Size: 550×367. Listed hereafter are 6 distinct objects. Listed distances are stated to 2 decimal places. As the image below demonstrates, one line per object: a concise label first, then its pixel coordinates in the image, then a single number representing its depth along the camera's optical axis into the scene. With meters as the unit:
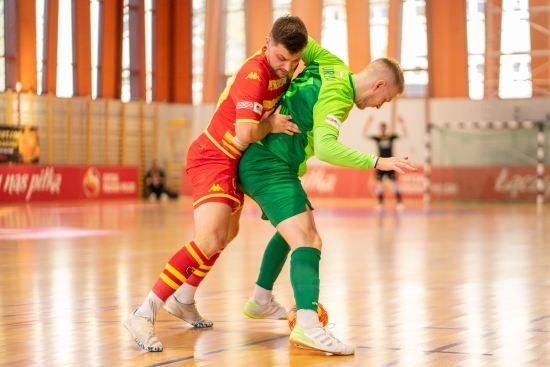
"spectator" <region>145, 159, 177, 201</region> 24.55
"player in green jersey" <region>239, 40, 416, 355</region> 4.07
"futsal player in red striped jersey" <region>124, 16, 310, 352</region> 4.13
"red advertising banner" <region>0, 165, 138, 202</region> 20.94
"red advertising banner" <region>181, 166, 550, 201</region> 22.67
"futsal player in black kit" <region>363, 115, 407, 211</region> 19.53
